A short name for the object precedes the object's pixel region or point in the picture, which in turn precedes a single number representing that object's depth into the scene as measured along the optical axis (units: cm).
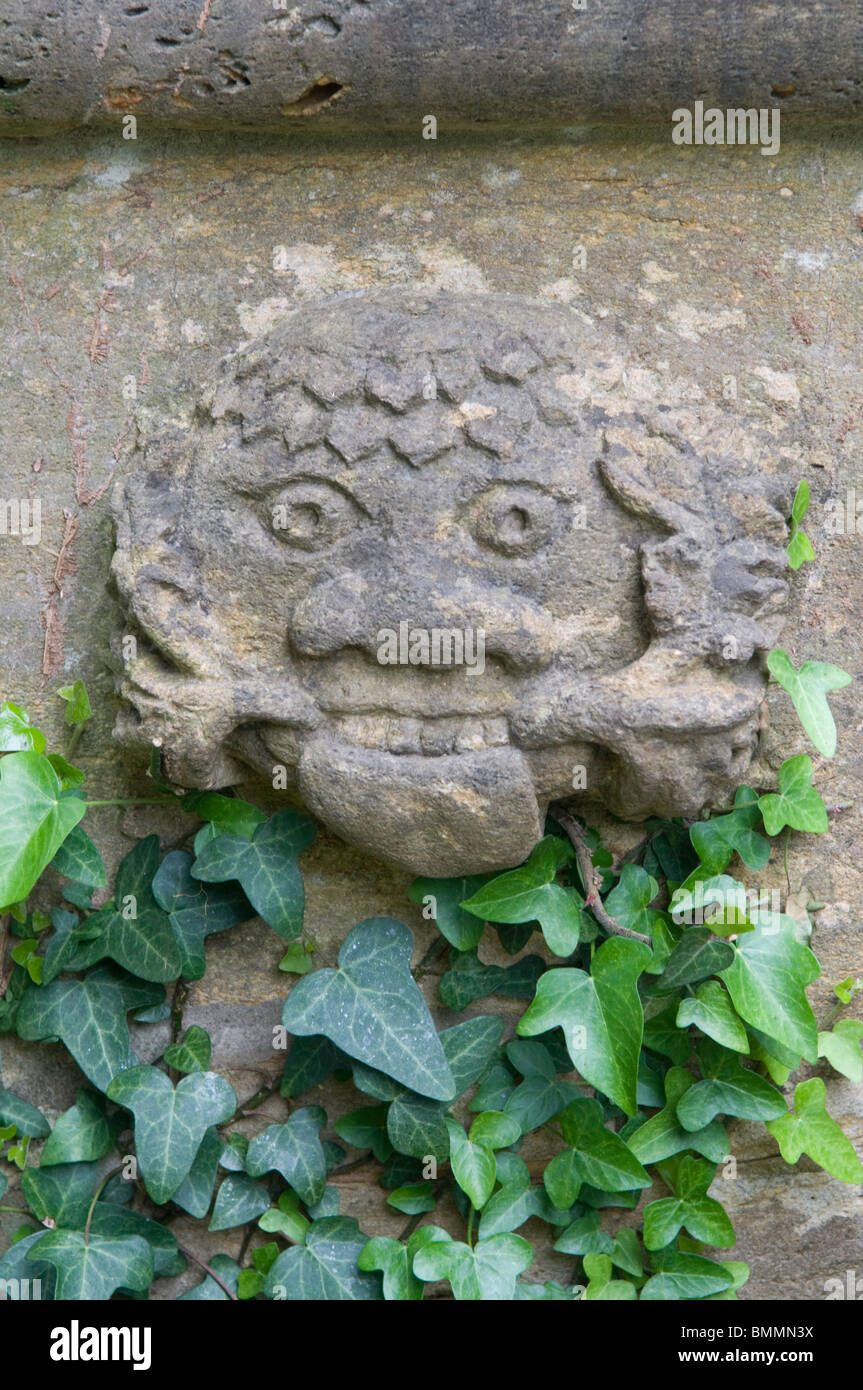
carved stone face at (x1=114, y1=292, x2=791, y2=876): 141
